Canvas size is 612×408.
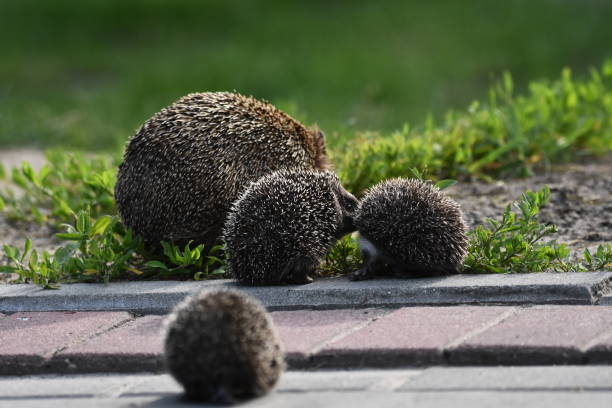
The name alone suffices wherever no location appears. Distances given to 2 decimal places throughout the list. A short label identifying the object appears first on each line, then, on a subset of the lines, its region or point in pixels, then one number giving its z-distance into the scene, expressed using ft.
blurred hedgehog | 24.41
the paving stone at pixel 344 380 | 25.48
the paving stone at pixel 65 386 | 26.68
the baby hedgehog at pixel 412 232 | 33.53
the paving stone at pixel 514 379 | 24.43
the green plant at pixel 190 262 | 36.52
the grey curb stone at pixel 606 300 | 30.76
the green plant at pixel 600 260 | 34.12
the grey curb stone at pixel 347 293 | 31.17
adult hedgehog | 37.42
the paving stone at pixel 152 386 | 26.17
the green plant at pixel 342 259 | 37.35
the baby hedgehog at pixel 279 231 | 33.88
